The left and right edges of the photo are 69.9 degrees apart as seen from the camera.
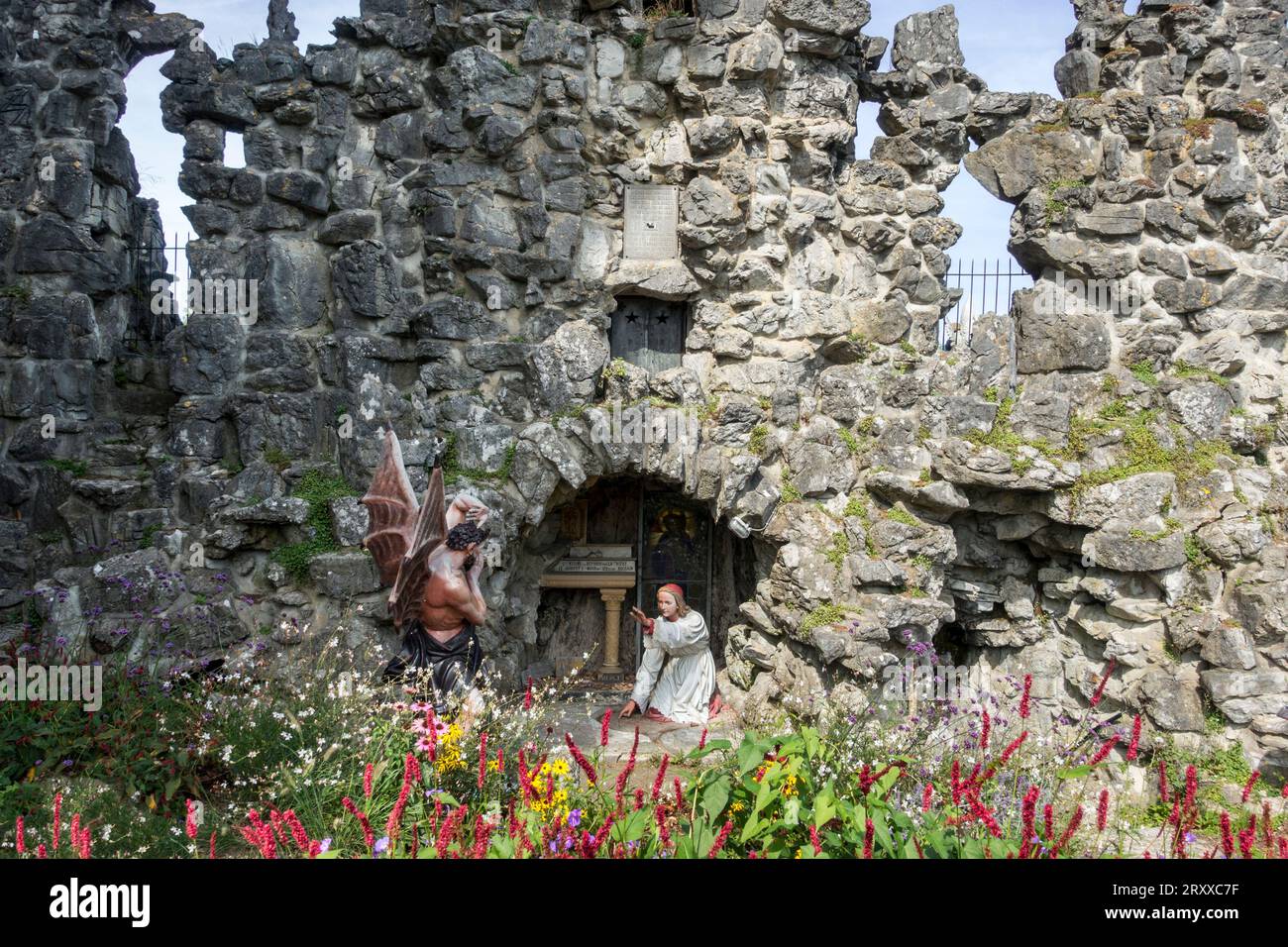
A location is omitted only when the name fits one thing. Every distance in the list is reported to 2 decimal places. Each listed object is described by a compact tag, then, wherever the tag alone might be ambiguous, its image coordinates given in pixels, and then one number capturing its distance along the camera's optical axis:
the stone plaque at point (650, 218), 9.15
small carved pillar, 9.94
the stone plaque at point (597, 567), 9.89
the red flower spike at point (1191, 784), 3.49
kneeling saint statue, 8.62
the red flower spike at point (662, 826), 4.28
